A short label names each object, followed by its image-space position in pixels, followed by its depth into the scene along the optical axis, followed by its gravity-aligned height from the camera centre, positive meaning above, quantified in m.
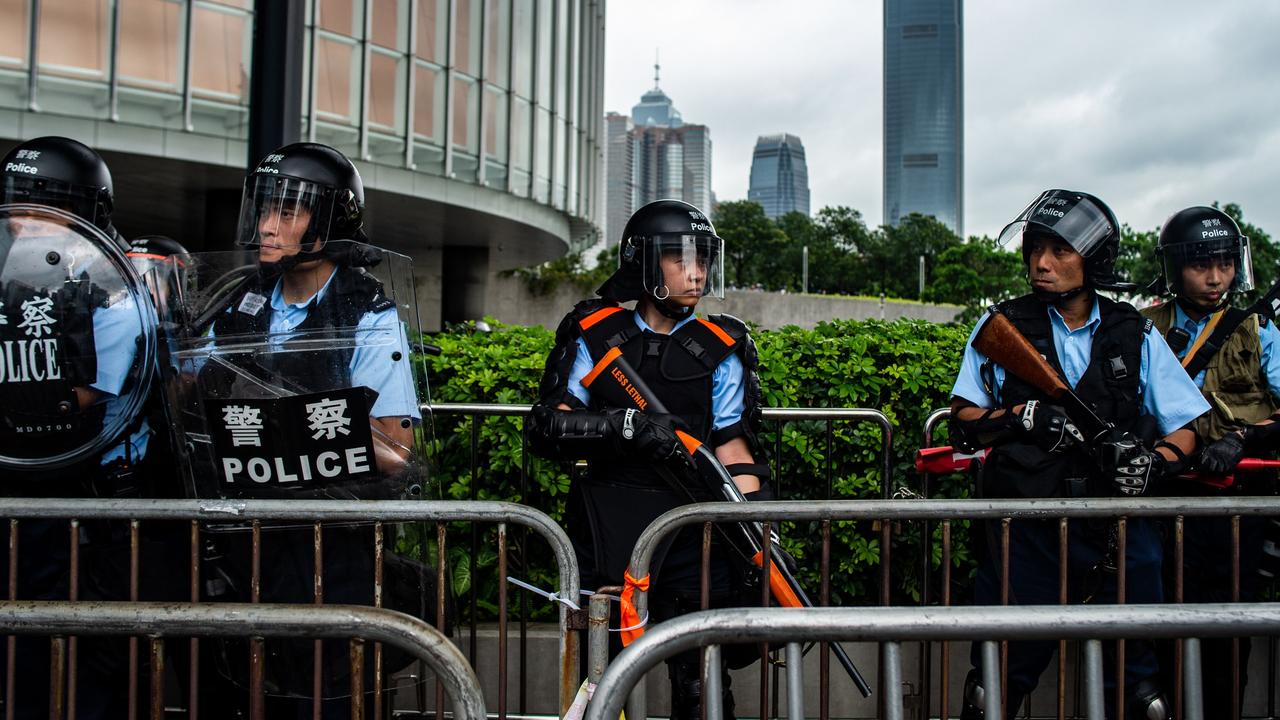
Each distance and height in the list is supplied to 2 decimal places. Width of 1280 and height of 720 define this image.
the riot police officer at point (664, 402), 3.09 -0.03
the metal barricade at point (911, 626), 1.77 -0.41
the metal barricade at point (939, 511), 2.52 -0.29
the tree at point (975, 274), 60.56 +8.58
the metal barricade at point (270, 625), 1.80 -0.44
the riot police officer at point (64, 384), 2.77 +0.02
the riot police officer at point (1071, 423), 3.28 -0.06
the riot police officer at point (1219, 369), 3.89 +0.15
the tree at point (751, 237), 78.38 +13.51
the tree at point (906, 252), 85.75 +13.50
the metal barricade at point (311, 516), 2.43 -0.31
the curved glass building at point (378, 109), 13.48 +4.76
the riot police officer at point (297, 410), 2.67 -0.04
